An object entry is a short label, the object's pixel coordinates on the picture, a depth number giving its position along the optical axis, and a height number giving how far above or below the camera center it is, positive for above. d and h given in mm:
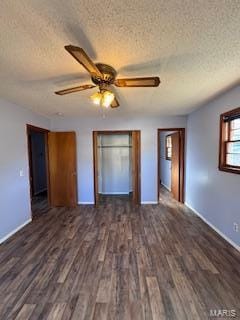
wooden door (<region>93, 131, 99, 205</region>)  3918 -299
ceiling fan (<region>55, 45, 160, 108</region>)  1427 +706
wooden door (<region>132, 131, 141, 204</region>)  3903 -261
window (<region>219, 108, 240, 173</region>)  2186 +132
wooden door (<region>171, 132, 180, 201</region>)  4023 -454
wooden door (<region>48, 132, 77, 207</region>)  3817 -333
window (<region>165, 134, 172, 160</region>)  5167 +168
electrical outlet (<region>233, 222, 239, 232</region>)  2086 -1105
